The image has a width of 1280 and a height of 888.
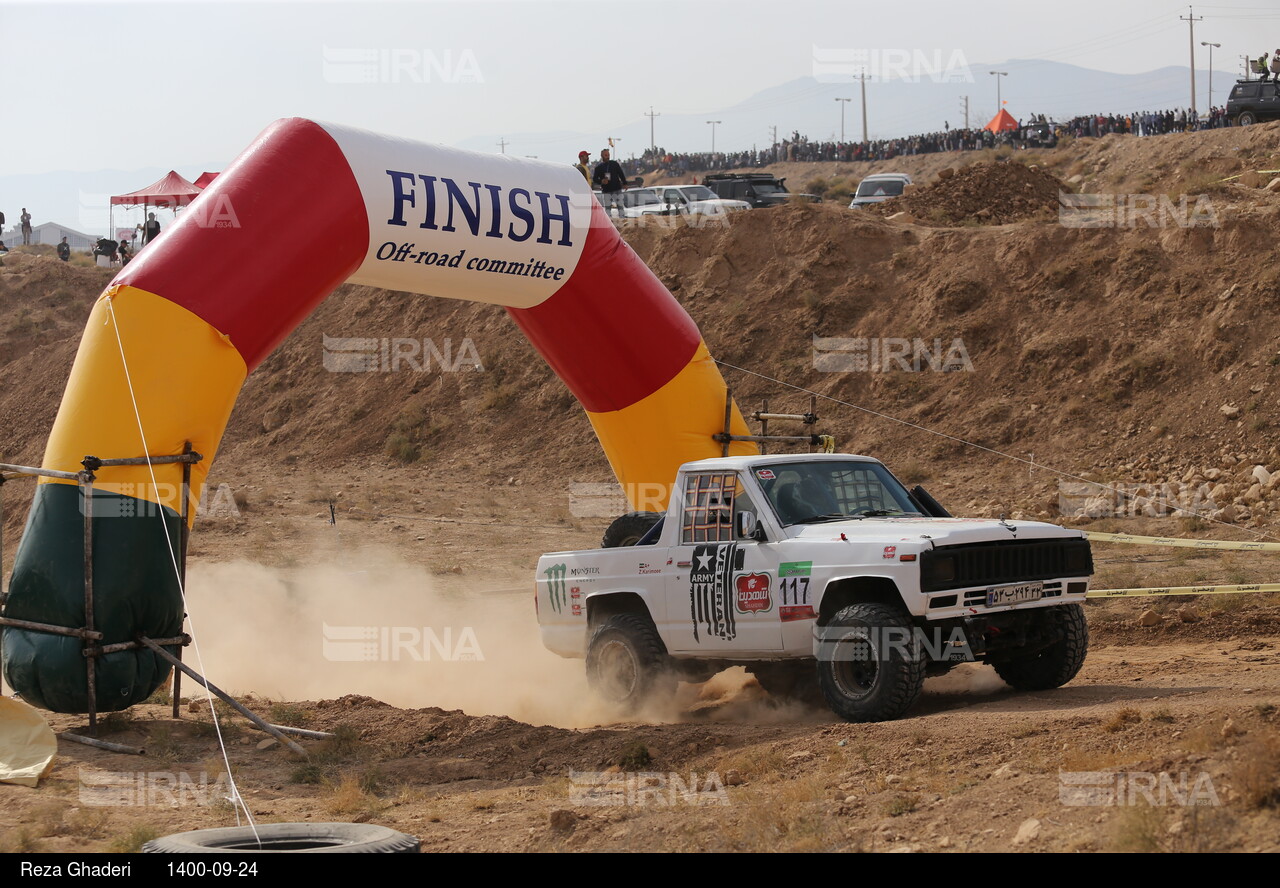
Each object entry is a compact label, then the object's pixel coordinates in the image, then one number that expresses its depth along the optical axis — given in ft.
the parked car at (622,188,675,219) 122.62
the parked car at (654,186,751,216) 117.39
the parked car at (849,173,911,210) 144.25
